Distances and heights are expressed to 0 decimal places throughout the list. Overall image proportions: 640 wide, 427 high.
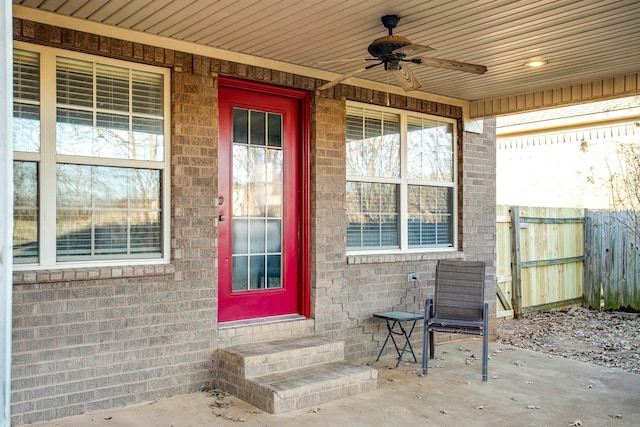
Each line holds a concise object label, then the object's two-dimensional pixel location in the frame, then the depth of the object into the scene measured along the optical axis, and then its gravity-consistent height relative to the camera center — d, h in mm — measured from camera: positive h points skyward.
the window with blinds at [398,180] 5824 +475
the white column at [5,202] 1702 +72
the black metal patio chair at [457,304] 5137 -777
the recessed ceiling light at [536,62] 4984 +1442
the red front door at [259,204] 4910 +184
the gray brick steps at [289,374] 4141 -1205
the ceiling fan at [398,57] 3877 +1172
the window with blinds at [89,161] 3922 +476
